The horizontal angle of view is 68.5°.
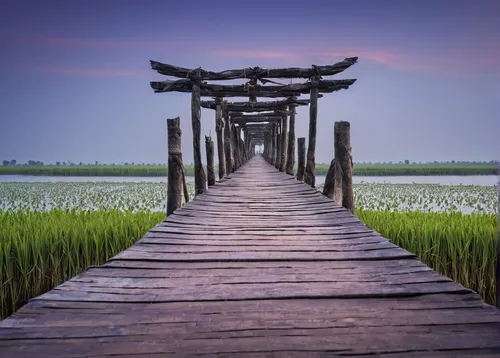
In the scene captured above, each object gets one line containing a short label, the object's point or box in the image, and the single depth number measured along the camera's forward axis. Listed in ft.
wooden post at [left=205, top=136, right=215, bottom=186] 36.06
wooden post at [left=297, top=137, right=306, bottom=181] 41.28
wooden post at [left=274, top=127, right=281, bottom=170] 60.80
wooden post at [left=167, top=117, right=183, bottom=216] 21.30
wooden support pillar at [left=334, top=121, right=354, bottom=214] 20.34
